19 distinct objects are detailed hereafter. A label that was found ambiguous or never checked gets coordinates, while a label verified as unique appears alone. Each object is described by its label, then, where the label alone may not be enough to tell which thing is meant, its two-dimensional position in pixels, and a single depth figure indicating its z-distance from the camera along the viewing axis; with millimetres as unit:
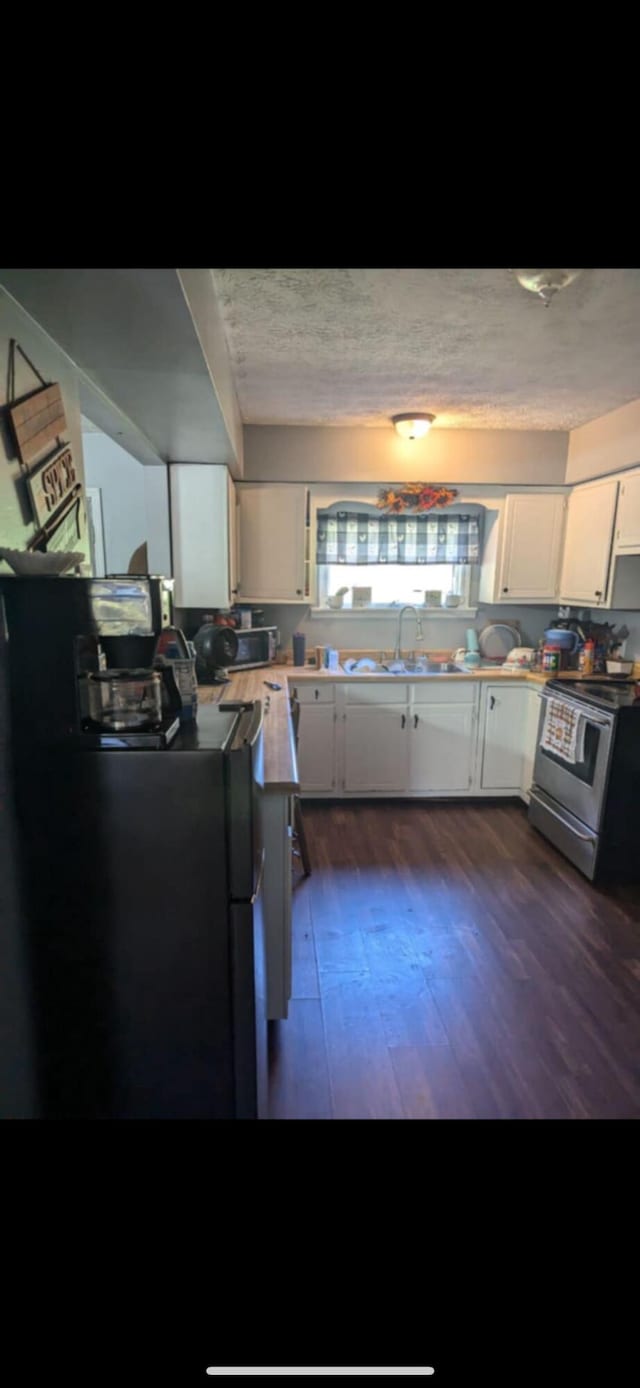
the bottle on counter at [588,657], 3646
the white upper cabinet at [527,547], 3799
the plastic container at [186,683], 1435
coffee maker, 1045
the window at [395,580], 4141
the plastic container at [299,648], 3818
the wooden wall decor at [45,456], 1176
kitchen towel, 2975
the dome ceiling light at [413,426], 3266
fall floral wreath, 3770
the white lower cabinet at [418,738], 3562
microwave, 3670
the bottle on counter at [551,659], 3680
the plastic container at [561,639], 3746
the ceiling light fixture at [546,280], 1635
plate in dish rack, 4137
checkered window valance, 4000
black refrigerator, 1163
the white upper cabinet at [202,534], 3045
